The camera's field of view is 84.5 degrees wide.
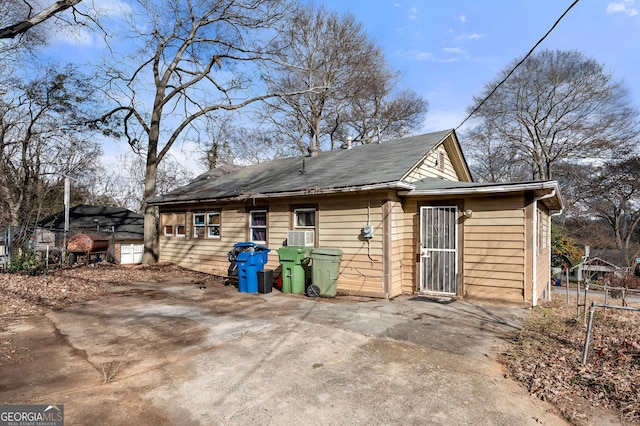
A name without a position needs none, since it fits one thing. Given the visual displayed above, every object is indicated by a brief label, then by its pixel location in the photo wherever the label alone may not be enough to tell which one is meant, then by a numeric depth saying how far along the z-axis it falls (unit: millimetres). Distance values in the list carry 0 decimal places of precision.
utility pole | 15633
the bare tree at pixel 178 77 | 14852
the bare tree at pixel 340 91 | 22734
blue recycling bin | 8992
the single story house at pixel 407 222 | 7734
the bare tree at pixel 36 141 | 18688
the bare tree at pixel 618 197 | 22078
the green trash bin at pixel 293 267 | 8812
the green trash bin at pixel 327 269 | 8484
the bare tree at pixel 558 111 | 20531
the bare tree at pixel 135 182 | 31423
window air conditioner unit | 9445
